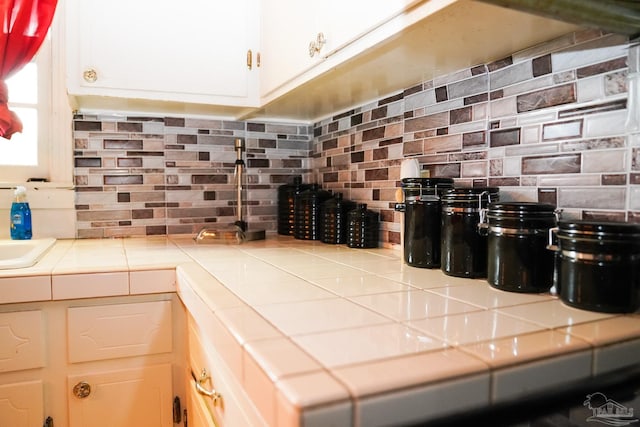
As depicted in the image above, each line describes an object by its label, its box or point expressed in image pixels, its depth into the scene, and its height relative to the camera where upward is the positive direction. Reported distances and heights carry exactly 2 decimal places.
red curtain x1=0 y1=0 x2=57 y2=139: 1.55 +0.53
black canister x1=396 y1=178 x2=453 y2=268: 1.12 -0.08
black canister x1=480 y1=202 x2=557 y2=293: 0.84 -0.11
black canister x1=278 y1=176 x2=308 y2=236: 1.97 -0.08
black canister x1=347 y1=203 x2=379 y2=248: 1.55 -0.14
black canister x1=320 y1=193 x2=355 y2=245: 1.66 -0.12
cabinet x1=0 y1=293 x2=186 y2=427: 1.13 -0.46
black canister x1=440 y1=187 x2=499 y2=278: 0.99 -0.10
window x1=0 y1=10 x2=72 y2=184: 1.81 +0.27
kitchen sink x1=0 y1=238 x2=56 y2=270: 1.51 -0.21
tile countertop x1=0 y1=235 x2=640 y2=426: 0.47 -0.20
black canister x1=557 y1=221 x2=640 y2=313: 0.70 -0.13
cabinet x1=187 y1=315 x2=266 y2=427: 0.68 -0.38
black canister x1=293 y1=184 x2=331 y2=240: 1.81 -0.11
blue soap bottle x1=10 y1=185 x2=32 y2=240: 1.69 -0.12
